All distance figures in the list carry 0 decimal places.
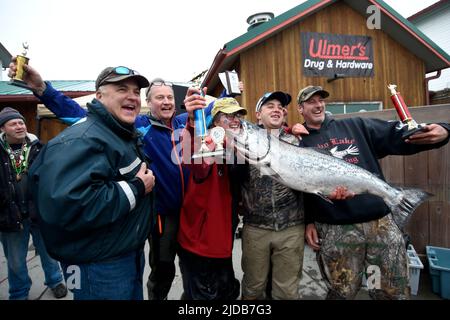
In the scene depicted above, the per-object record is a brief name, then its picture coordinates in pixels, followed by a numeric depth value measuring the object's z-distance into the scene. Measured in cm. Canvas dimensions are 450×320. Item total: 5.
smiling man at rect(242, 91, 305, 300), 271
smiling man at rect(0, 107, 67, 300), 351
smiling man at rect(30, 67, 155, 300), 160
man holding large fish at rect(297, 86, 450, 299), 257
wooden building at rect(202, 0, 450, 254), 765
